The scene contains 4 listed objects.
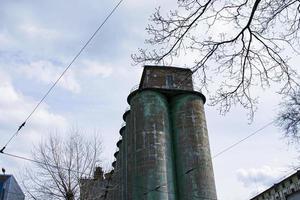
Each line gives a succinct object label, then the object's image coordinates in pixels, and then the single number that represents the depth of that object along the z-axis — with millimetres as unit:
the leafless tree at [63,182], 18547
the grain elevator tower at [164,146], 25688
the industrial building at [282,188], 41969
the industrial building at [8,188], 29906
